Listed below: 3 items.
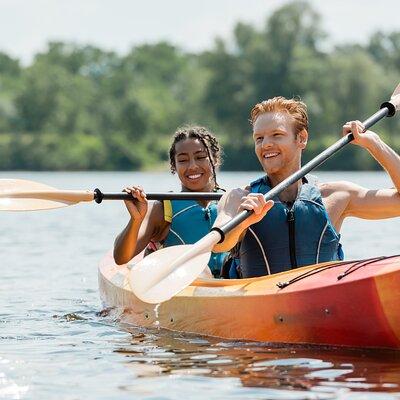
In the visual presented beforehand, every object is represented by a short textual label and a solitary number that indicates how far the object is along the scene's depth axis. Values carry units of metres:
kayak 10.24
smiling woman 13.45
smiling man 11.29
